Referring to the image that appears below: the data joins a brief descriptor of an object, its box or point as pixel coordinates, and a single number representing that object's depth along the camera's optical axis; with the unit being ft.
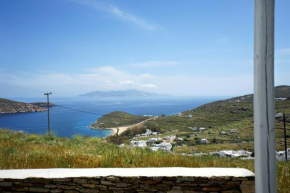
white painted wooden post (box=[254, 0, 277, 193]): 6.54
